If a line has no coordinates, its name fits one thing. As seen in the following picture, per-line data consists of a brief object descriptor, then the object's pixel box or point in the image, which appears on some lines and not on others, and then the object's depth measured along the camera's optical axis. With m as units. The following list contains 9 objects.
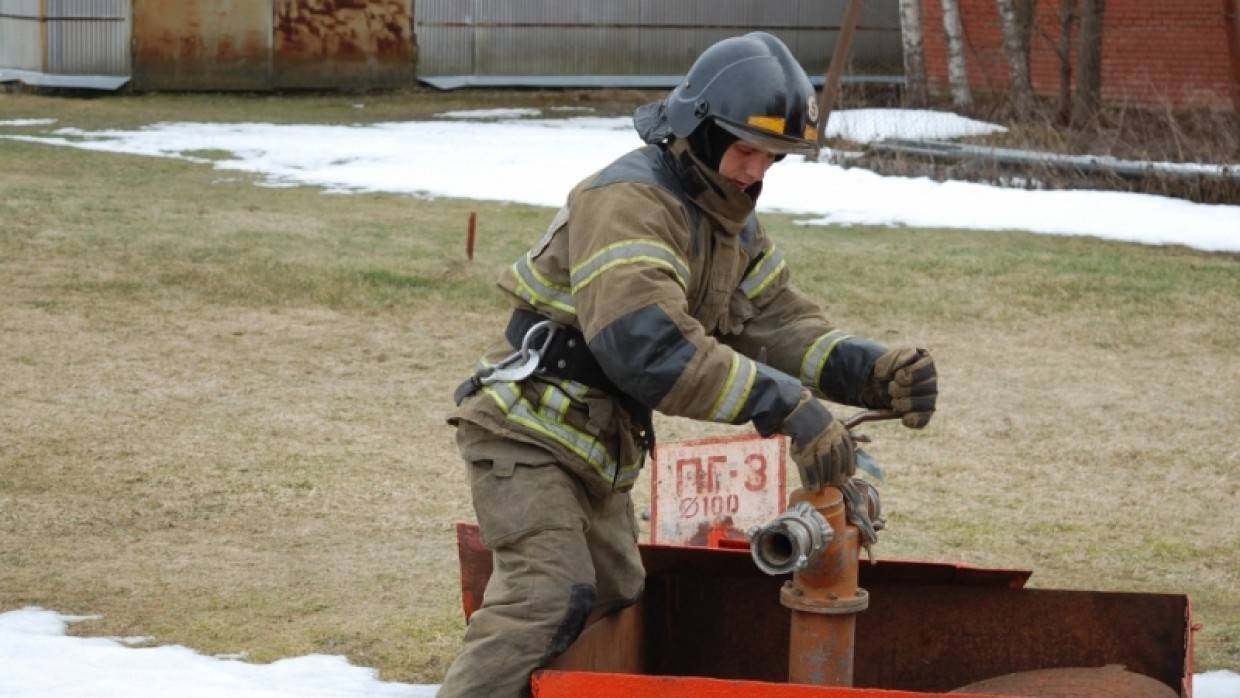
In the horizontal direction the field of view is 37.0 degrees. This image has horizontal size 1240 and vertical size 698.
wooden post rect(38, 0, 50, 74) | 20.47
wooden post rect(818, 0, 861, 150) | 14.25
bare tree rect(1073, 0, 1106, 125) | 16.73
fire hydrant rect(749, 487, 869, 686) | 3.14
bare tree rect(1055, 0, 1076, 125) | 17.19
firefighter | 3.04
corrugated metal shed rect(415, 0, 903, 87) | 23.27
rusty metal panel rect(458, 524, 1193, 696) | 3.60
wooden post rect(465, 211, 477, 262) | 10.38
